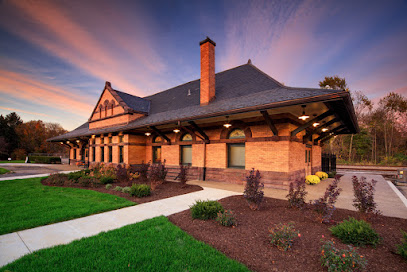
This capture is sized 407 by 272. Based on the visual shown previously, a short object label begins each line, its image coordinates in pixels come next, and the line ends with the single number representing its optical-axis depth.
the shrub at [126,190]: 8.28
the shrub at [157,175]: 9.24
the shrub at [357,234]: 3.66
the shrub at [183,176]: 9.66
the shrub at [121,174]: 10.89
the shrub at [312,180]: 11.13
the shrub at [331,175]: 15.68
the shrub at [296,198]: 5.74
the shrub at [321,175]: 13.96
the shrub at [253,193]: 5.77
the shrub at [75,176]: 11.14
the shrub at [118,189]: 8.82
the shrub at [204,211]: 5.07
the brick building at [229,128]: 8.95
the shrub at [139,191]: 7.58
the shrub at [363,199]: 4.84
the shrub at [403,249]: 3.07
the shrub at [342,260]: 2.65
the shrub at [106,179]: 10.59
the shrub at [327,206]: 4.63
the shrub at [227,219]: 4.57
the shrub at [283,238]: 3.45
